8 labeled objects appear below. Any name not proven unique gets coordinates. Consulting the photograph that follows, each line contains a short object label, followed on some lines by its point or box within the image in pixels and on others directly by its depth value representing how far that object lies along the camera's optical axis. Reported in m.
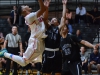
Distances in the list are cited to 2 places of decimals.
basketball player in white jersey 9.12
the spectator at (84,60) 15.27
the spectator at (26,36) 16.91
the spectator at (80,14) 20.06
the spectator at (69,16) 18.20
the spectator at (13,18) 20.05
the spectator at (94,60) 15.62
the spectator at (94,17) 20.12
